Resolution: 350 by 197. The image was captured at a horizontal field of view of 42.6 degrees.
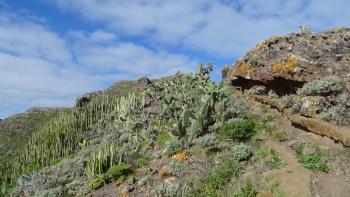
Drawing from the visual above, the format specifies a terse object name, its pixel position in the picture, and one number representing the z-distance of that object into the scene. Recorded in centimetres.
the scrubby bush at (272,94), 1823
